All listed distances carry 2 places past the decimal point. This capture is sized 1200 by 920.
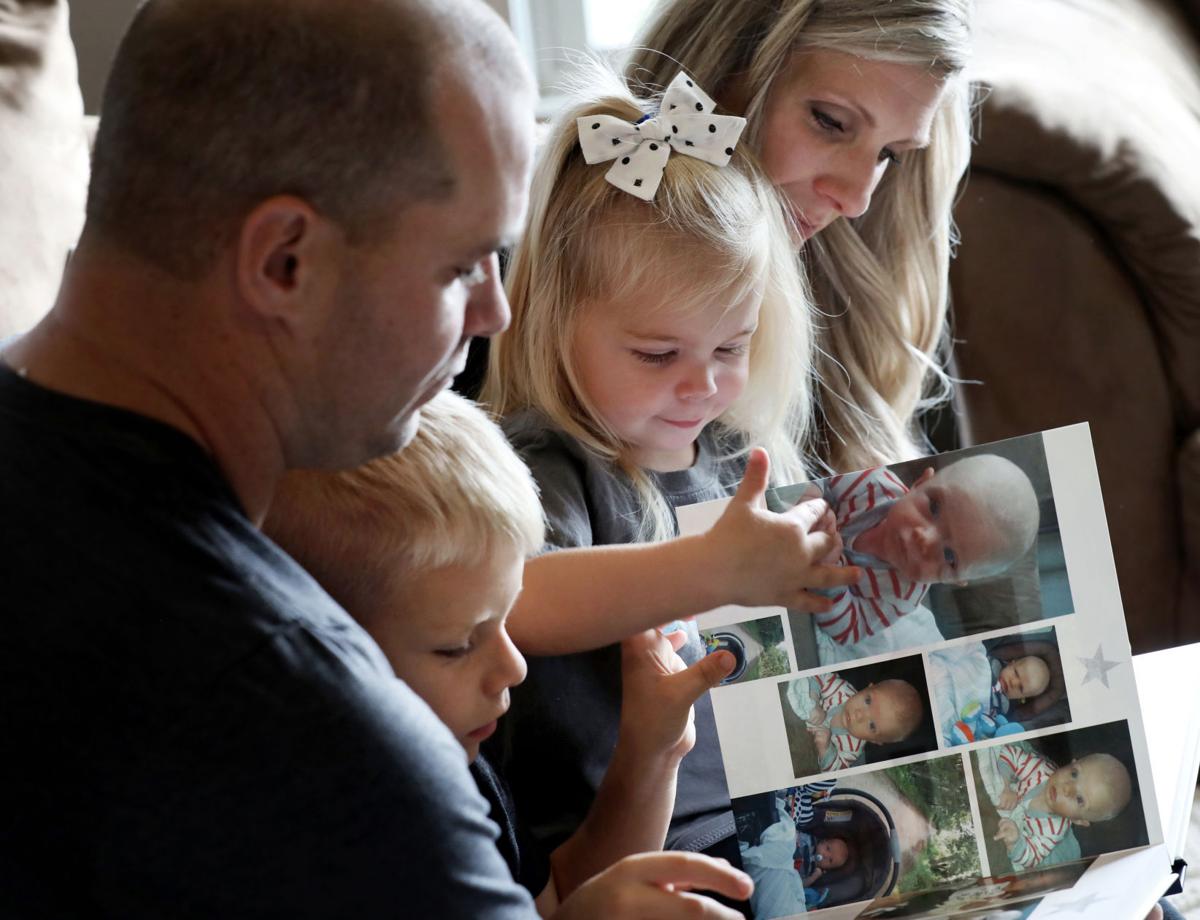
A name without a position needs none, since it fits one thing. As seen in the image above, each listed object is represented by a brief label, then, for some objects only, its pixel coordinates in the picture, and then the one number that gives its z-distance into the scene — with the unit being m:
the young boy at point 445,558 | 1.43
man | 1.22
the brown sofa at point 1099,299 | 2.16
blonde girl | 1.62
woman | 1.83
